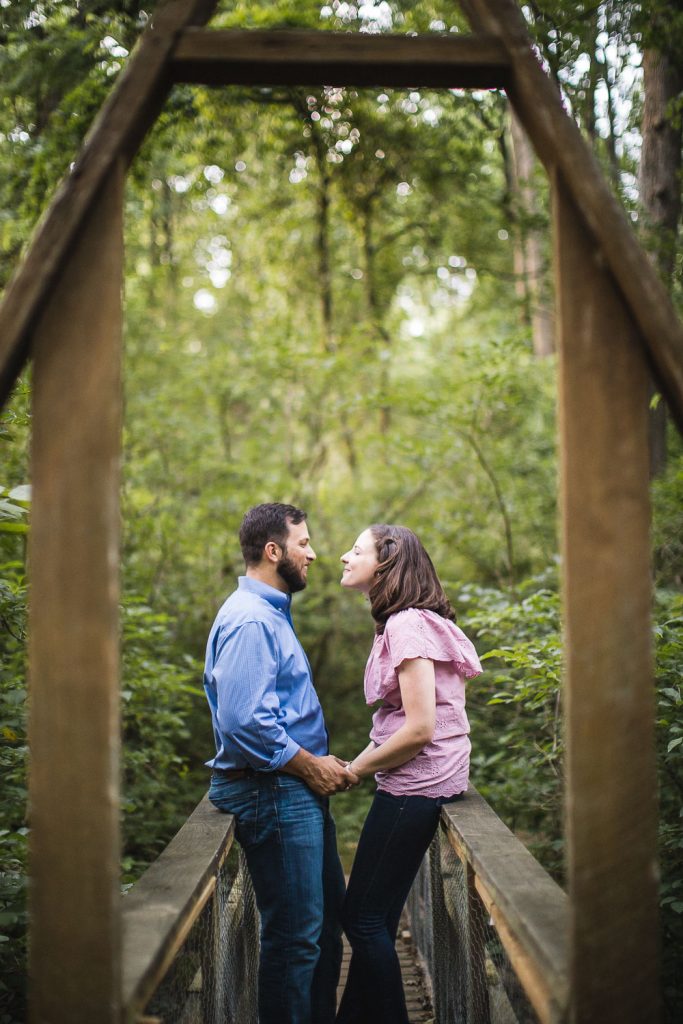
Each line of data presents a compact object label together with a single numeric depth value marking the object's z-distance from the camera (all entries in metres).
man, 2.47
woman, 2.52
